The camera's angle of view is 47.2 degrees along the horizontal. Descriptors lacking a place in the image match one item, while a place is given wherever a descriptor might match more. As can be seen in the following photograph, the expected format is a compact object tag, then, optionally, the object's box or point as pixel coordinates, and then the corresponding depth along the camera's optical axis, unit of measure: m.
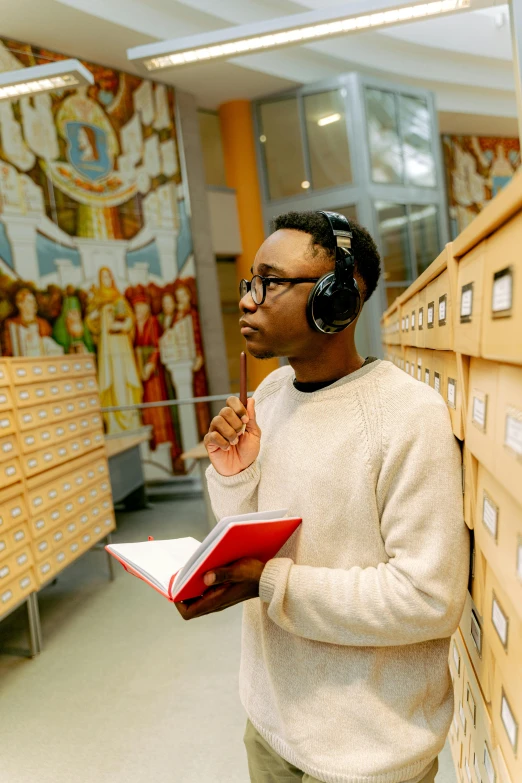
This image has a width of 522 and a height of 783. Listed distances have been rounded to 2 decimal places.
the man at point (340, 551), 1.05
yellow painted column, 10.22
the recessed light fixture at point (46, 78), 3.64
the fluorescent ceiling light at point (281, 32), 3.67
